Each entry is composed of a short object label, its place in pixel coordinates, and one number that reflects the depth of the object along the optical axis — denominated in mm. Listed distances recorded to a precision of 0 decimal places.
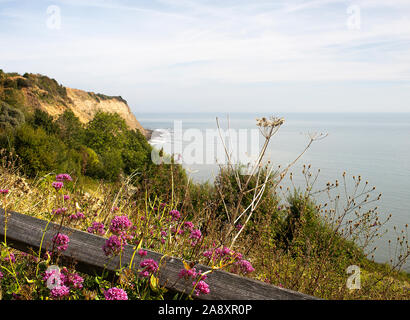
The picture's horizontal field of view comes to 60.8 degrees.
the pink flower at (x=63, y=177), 2739
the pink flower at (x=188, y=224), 2827
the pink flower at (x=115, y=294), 1549
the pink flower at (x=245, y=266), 2106
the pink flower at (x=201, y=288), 1622
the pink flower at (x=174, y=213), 2684
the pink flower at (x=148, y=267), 1720
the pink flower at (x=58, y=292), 1610
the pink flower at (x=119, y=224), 1966
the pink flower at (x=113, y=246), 1773
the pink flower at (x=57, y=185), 2504
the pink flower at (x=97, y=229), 2698
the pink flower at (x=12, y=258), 2063
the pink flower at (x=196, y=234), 2580
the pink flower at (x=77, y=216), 2428
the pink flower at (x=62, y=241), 1885
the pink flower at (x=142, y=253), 1824
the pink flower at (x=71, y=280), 1717
